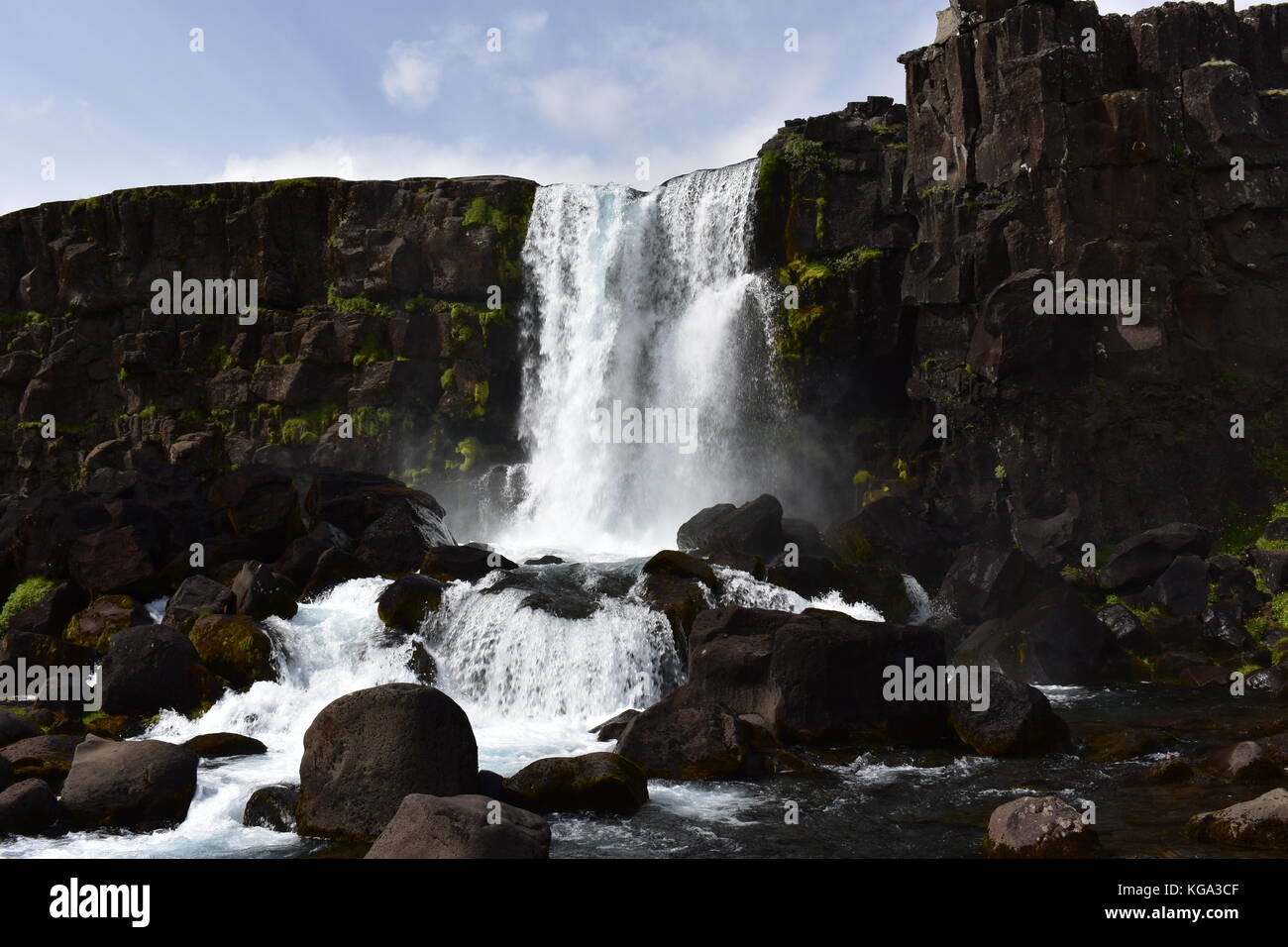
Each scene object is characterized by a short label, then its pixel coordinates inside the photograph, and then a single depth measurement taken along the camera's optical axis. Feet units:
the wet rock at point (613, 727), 57.52
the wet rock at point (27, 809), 43.57
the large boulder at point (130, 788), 45.09
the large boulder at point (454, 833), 34.68
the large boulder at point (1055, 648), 71.67
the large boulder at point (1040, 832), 36.76
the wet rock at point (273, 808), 44.04
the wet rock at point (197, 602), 72.74
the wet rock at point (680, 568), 73.00
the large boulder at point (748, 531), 86.33
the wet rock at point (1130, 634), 75.05
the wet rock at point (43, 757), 49.90
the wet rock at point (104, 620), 73.46
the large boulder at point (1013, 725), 52.90
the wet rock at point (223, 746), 55.77
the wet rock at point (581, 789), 44.80
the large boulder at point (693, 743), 50.19
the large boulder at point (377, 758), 41.83
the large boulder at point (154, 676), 62.34
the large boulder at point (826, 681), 55.88
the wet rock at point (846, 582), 78.38
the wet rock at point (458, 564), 77.36
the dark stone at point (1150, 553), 82.33
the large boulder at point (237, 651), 65.66
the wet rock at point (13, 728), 55.36
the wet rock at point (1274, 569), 78.69
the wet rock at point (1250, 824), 37.19
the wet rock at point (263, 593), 72.02
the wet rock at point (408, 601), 70.95
